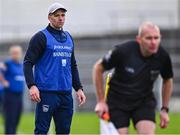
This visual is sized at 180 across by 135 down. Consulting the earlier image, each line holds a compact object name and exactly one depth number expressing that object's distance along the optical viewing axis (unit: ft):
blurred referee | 57.31
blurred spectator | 102.99
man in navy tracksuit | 64.95
